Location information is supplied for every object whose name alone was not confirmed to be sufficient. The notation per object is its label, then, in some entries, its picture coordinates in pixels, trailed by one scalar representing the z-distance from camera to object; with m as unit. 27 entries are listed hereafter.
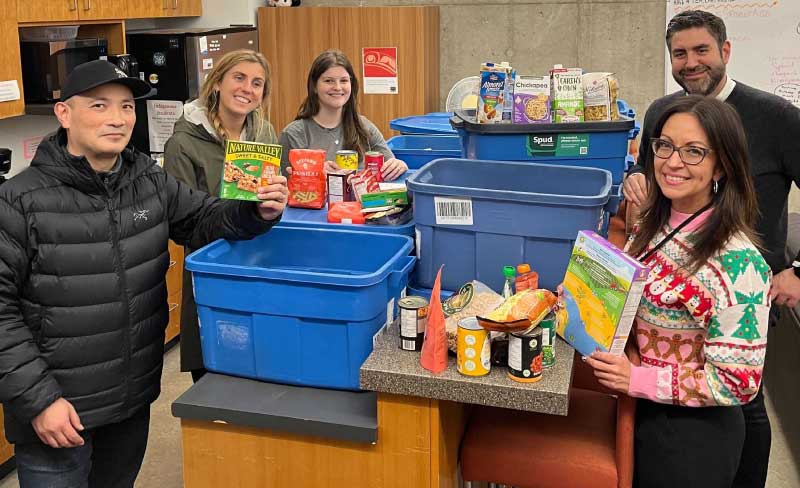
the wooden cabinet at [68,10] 3.39
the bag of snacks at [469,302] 2.04
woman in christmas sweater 1.74
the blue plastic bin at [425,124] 4.25
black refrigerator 4.41
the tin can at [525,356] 1.81
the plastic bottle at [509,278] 2.12
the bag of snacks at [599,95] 2.71
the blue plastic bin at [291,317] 2.02
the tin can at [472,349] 1.84
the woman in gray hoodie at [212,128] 2.70
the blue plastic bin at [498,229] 2.21
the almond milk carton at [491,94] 2.69
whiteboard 4.82
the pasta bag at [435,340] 1.88
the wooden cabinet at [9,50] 3.23
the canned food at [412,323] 1.97
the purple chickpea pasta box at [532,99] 2.67
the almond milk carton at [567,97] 2.69
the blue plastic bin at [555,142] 2.68
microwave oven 3.47
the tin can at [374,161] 2.86
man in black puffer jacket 1.93
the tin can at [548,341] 1.89
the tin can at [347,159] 2.79
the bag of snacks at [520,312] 1.82
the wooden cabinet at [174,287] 4.29
